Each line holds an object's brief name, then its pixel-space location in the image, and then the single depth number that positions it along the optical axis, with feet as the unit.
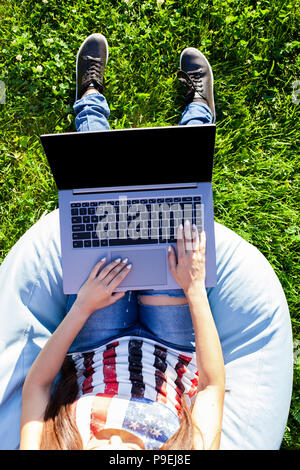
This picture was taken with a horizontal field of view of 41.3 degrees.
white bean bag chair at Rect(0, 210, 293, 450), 5.18
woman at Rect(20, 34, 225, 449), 4.35
